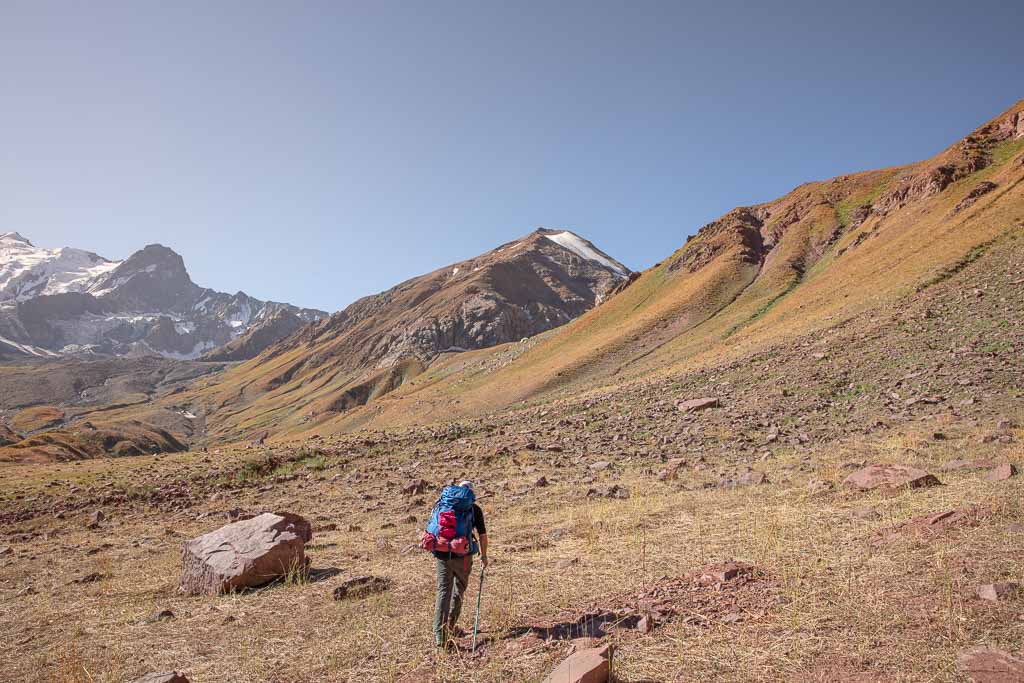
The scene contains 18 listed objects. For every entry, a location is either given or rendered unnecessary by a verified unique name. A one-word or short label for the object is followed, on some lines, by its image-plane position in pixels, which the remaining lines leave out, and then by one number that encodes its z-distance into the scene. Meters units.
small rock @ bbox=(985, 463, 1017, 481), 10.91
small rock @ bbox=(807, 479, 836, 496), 12.28
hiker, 7.55
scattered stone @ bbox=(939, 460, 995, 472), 12.20
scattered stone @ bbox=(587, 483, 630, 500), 15.35
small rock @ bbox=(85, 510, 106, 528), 18.73
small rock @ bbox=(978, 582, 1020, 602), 6.06
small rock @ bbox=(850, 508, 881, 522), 9.95
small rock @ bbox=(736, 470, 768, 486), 14.41
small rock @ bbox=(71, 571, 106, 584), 12.29
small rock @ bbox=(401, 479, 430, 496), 19.55
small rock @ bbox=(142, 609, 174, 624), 9.45
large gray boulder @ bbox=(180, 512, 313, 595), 10.70
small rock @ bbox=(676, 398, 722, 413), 25.22
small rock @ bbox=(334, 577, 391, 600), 9.79
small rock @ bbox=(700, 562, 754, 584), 7.92
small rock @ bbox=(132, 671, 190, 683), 6.09
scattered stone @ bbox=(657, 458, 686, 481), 16.64
